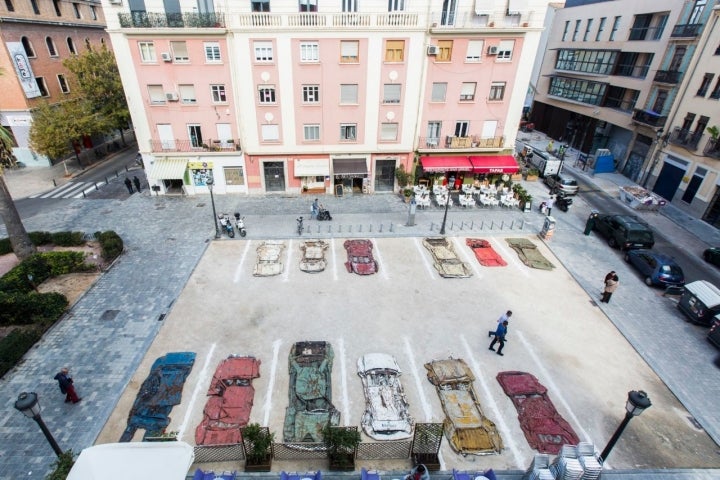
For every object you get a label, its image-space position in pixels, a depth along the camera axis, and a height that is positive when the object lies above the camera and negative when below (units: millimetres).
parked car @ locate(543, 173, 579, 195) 29250 -9029
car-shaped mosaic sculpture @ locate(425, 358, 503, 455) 11320 -10433
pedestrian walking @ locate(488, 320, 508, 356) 14000 -9593
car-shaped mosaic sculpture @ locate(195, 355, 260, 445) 11367 -10530
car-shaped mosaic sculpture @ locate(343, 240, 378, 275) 19688 -10286
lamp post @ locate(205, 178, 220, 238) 22247 -10150
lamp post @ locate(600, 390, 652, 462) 8977 -7367
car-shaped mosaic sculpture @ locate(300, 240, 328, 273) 19688 -10316
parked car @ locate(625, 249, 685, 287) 18766 -9514
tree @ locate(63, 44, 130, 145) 32188 -3713
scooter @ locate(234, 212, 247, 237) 22531 -9825
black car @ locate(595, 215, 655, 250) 21672 -9140
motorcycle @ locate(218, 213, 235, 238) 22281 -9777
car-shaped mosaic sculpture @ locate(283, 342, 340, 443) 11516 -10451
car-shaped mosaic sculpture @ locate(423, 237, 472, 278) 19562 -10209
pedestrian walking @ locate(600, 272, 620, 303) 17344 -9379
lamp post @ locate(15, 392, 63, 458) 8383 -7467
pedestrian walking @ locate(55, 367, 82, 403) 11852 -9991
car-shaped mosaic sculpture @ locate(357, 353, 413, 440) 11570 -10374
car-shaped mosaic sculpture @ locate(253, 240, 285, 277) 19344 -10376
